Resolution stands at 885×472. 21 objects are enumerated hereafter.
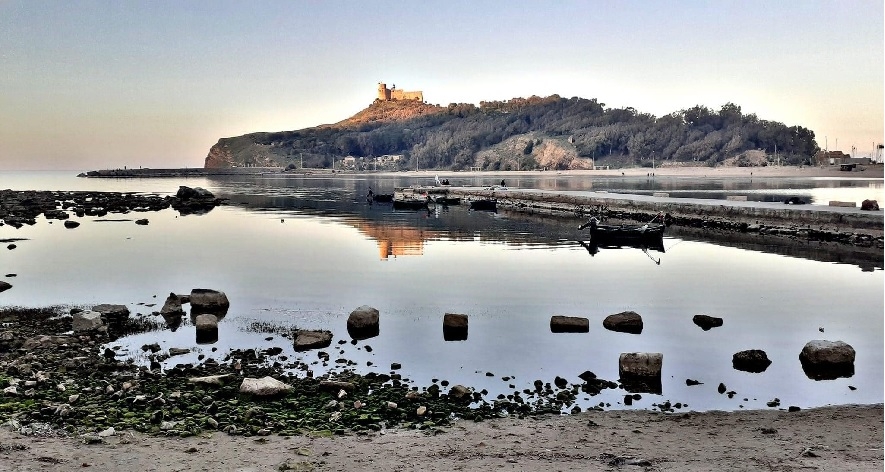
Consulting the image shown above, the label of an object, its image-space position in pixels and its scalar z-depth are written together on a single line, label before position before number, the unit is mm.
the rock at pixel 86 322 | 15953
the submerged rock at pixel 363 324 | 16781
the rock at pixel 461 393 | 11625
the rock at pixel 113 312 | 17616
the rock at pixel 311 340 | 15141
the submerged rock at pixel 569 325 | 17273
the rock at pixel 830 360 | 13664
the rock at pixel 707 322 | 18250
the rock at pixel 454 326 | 16922
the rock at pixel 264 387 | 11227
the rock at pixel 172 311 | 18094
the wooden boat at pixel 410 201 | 73125
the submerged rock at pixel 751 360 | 14133
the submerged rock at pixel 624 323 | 17562
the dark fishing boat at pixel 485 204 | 69125
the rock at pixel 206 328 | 16109
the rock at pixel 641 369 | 12820
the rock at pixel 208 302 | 19473
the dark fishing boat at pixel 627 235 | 38000
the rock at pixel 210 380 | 11781
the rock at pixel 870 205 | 43625
